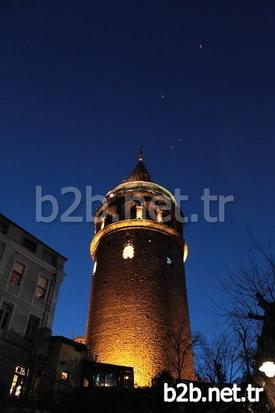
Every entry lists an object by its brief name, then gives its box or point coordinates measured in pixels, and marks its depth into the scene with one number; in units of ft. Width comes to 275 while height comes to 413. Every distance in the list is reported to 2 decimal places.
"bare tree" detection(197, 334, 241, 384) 98.82
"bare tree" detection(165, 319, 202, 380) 113.39
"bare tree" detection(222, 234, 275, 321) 44.86
